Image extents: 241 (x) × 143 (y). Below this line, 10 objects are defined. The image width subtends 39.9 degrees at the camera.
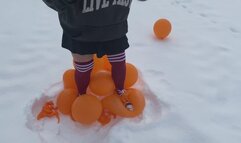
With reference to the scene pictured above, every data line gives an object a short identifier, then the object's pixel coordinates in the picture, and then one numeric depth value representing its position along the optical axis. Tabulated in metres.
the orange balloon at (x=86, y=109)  1.24
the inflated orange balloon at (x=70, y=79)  1.37
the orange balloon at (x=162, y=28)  1.84
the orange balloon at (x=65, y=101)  1.30
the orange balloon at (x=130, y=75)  1.37
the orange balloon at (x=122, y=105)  1.29
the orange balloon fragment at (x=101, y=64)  1.41
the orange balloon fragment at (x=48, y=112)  1.33
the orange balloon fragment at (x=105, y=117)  1.30
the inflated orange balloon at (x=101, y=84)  1.32
